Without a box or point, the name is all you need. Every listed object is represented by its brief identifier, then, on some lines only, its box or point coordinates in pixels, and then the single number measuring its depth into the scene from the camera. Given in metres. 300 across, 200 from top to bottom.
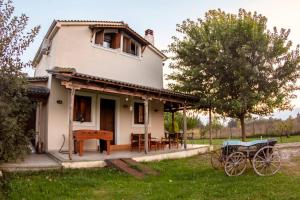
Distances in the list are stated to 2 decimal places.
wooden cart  7.42
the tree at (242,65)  11.36
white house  10.04
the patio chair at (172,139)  11.89
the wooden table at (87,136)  8.87
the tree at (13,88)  5.05
